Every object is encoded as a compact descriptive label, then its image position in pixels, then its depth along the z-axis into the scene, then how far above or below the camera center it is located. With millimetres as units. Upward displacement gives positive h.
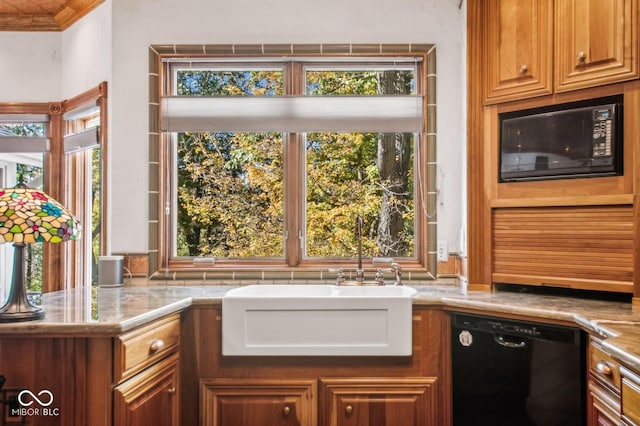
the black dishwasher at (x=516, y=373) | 1645 -619
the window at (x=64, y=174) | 2986 +265
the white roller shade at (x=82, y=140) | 2719 +457
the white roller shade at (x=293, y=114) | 2564 +569
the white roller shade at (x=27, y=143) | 3004 +468
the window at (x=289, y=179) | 2639 +209
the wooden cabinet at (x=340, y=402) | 2023 -837
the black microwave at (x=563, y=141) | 1858 +321
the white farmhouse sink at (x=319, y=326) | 1992 -491
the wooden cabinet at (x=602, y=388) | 1356 -551
